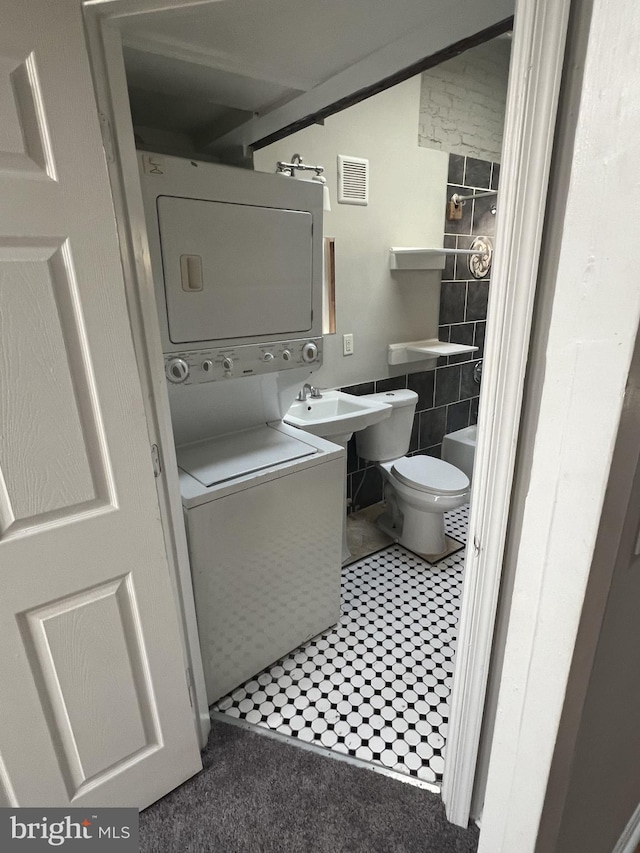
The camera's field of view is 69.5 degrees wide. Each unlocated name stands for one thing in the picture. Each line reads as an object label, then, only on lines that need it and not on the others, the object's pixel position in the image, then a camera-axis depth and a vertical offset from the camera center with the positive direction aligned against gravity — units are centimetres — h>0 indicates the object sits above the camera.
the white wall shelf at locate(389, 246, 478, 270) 266 +11
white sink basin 203 -63
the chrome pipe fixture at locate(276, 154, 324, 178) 167 +40
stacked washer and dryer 138 -45
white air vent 236 +48
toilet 237 -103
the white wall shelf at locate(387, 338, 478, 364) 281 -44
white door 87 -40
